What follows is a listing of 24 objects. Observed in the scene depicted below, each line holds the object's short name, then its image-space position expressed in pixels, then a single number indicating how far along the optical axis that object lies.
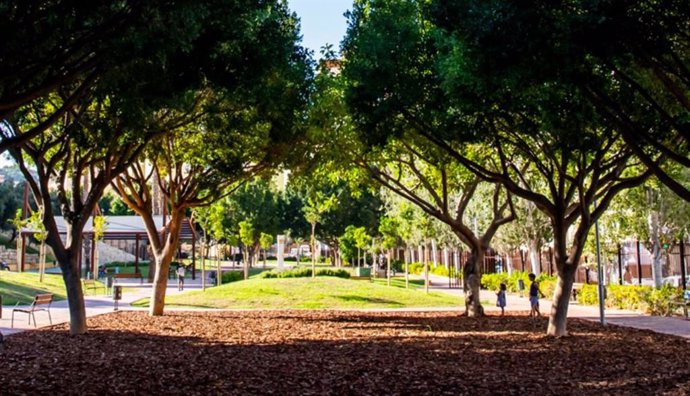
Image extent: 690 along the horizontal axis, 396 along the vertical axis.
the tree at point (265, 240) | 42.42
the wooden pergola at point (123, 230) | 40.34
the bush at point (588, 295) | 24.64
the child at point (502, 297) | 19.78
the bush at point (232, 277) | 39.92
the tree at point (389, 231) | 35.09
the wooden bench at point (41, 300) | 15.96
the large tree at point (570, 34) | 7.18
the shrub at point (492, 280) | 34.13
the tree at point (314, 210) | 25.55
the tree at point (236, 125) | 9.70
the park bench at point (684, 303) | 19.09
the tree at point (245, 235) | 37.50
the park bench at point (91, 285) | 31.12
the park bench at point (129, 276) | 37.53
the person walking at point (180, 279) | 33.16
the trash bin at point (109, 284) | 30.77
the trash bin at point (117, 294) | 21.24
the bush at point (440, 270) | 55.47
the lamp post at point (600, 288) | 17.29
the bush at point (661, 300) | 19.94
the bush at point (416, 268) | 57.53
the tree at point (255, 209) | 55.84
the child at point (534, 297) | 18.30
